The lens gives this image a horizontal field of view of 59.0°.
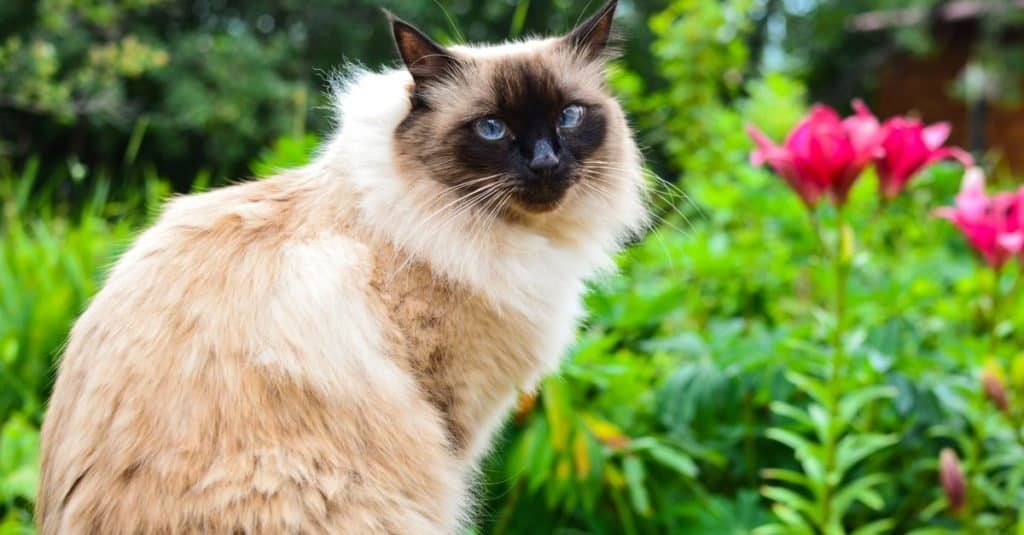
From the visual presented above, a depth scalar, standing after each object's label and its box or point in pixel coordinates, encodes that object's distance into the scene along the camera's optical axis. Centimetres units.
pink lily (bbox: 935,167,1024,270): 214
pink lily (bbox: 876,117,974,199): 218
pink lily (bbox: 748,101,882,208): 211
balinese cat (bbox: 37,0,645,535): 152
